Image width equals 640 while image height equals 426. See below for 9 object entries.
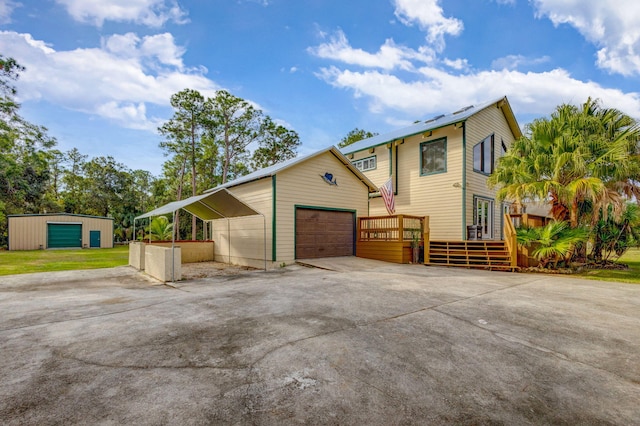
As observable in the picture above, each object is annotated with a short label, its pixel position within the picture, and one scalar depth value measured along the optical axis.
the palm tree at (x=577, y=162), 8.73
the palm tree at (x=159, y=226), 16.27
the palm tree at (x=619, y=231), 10.05
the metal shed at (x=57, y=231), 21.56
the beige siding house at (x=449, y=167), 12.30
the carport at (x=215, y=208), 9.39
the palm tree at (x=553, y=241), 8.69
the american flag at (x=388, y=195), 12.45
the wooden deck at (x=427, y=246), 9.84
